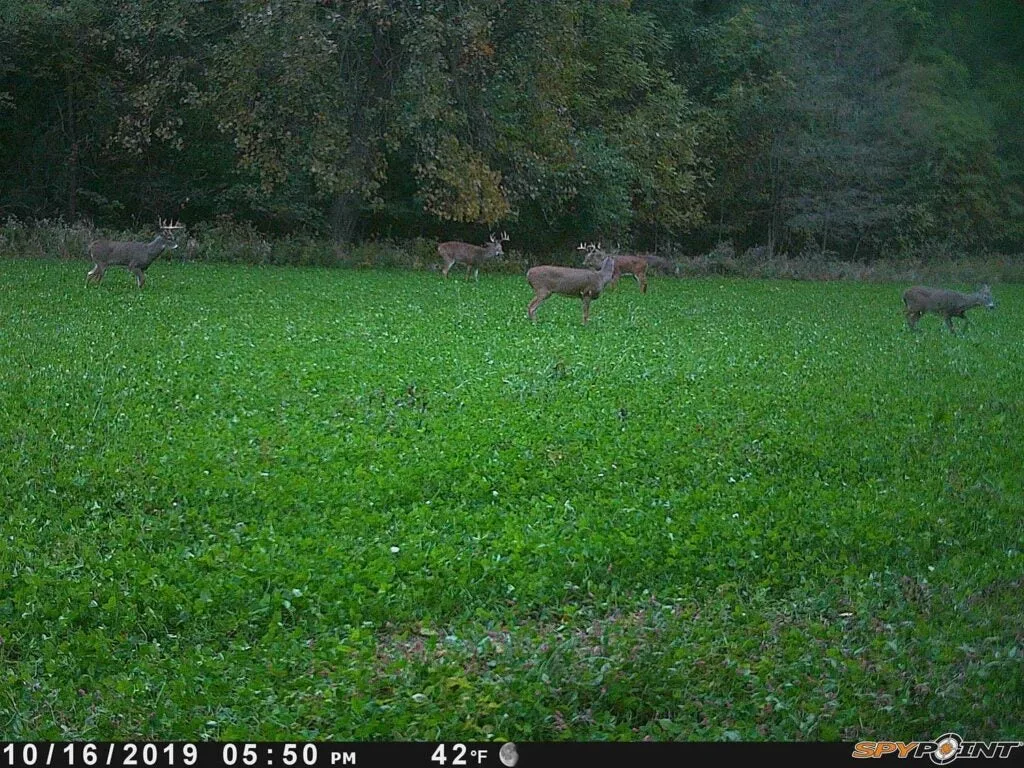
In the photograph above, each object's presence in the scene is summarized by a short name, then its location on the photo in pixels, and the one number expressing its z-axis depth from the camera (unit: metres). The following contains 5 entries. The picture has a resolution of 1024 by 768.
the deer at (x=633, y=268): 25.89
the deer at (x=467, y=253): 27.41
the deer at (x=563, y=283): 17.86
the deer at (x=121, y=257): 19.77
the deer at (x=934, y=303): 18.27
